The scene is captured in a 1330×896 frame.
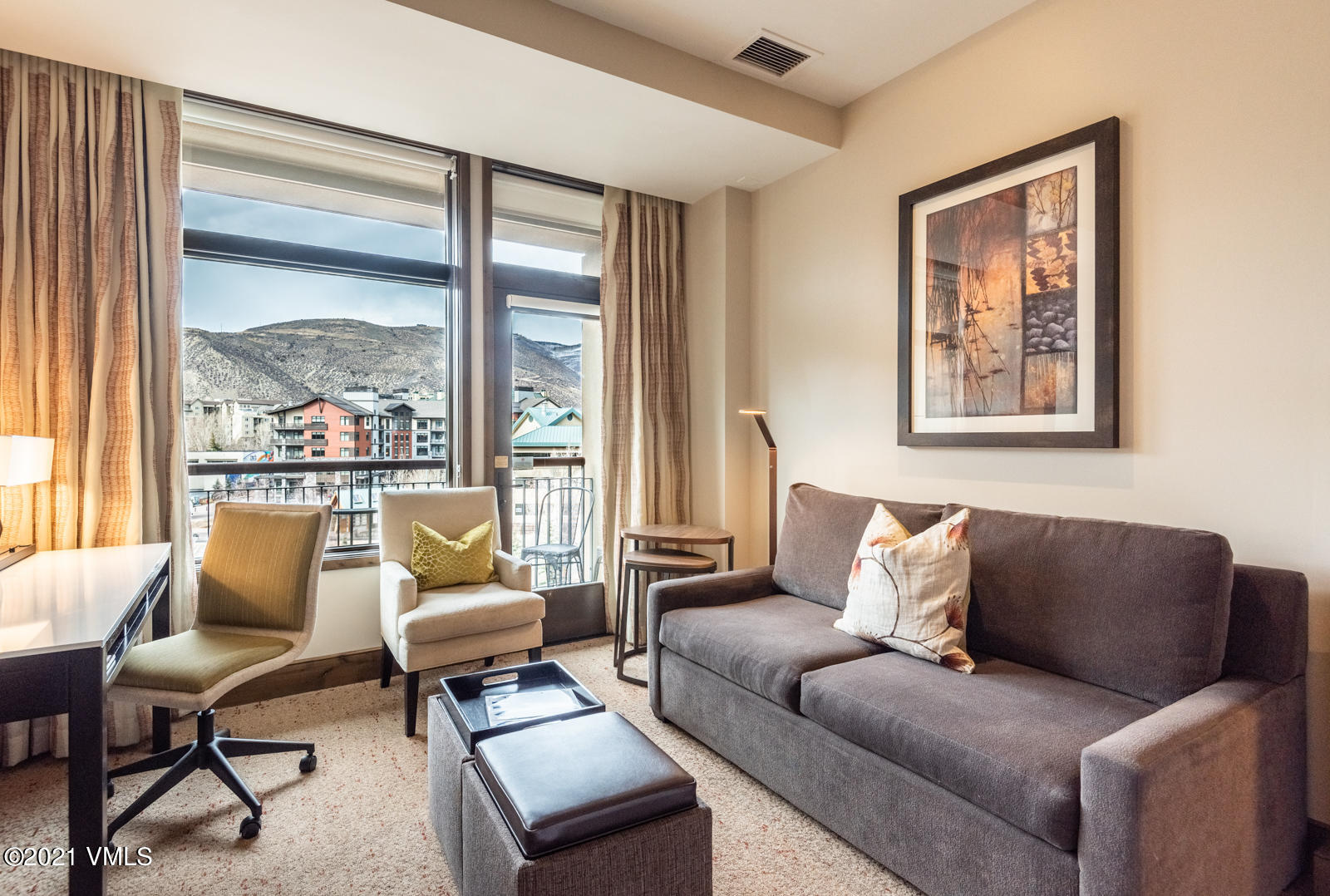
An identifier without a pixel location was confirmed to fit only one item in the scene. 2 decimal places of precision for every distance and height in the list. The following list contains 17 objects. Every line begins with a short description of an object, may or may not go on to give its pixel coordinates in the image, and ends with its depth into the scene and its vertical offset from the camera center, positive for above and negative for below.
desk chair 2.04 -0.65
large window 3.02 +0.67
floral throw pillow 2.08 -0.49
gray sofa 1.38 -0.70
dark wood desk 1.38 -0.48
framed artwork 2.27 +0.53
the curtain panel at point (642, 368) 3.88 +0.45
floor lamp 3.33 -0.12
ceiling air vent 2.72 +1.64
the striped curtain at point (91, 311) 2.53 +0.54
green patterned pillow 3.09 -0.54
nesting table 3.21 -0.58
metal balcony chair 3.88 -0.52
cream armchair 2.68 -0.68
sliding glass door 3.70 +0.13
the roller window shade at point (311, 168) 3.00 +1.35
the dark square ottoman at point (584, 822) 1.29 -0.78
